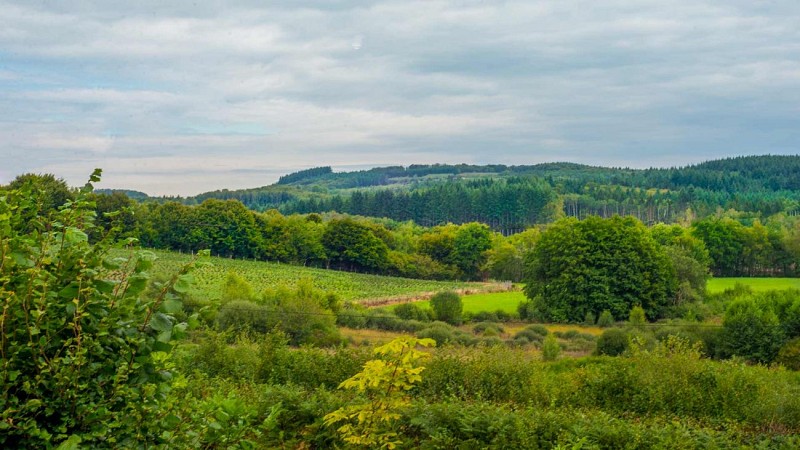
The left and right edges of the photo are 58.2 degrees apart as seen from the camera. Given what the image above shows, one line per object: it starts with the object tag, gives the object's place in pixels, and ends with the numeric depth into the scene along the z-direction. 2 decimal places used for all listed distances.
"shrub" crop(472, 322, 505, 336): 48.96
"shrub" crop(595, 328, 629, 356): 38.66
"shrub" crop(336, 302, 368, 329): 46.86
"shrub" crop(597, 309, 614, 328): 55.83
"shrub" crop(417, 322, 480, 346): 40.67
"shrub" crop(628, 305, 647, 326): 52.25
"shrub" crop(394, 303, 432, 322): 52.41
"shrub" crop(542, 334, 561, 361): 35.84
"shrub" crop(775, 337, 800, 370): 37.47
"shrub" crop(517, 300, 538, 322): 57.47
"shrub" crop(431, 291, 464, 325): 54.59
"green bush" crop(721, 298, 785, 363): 40.72
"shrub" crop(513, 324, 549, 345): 45.77
